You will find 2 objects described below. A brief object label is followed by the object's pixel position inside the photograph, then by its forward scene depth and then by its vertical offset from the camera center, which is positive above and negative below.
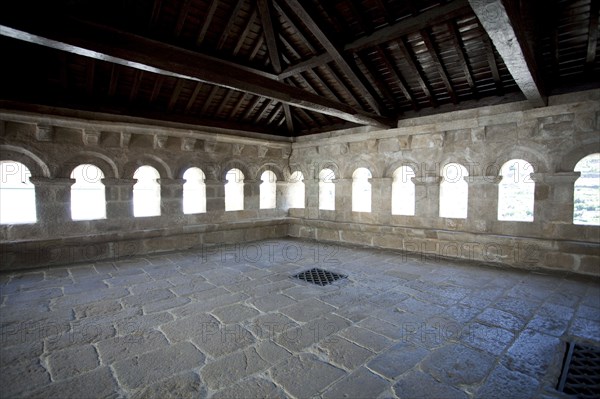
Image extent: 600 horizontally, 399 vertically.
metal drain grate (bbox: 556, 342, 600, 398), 2.19 -1.50
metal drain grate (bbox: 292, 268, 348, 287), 4.73 -1.47
